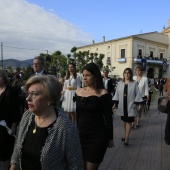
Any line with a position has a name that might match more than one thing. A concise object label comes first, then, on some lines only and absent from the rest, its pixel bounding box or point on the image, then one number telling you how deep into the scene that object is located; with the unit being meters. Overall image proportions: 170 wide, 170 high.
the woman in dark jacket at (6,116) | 2.28
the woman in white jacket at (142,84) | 5.69
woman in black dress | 2.19
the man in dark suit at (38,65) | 3.25
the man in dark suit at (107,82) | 6.72
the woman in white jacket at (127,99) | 4.23
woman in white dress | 4.79
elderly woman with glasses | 1.33
